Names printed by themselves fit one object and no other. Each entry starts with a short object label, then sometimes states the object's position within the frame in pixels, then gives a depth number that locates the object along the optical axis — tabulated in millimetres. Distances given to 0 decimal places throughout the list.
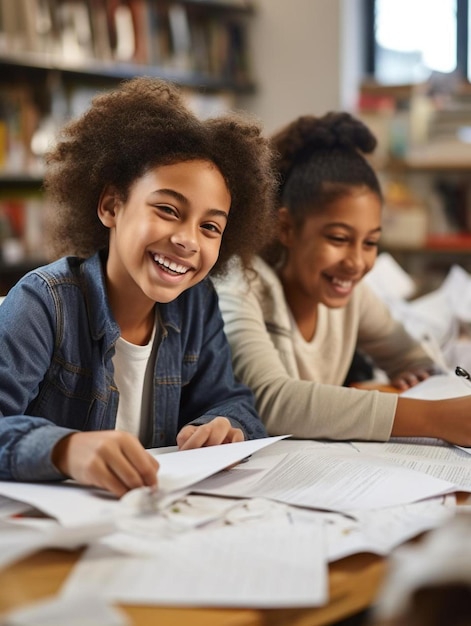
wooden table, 585
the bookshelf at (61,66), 3223
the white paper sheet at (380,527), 707
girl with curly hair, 1056
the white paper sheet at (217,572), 603
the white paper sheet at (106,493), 758
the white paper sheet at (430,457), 967
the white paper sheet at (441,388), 1268
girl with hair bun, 1214
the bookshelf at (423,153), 3914
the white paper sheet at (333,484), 836
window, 4215
